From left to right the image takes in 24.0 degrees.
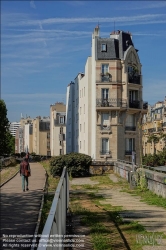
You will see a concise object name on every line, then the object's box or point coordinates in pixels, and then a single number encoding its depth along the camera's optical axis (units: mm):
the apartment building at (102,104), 36531
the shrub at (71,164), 26375
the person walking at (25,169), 18016
